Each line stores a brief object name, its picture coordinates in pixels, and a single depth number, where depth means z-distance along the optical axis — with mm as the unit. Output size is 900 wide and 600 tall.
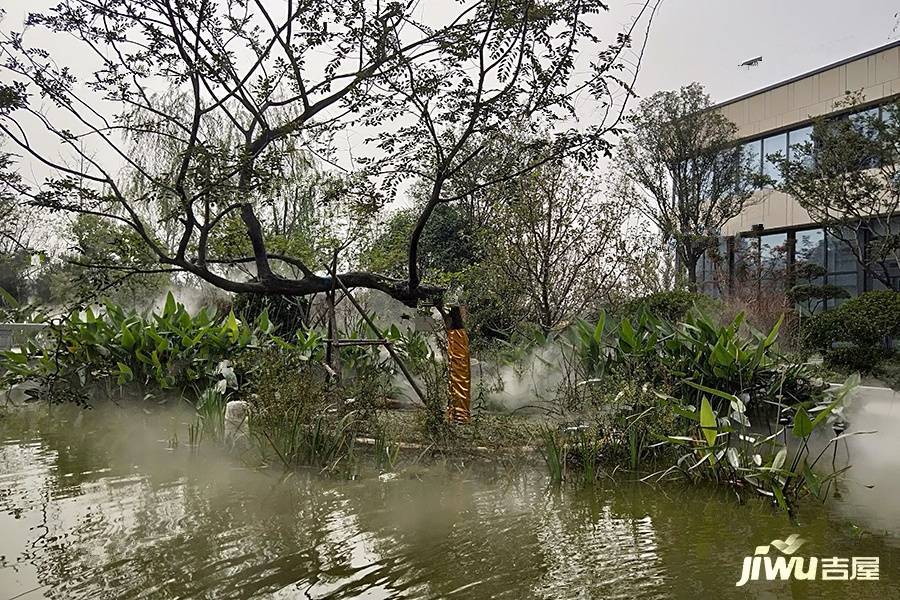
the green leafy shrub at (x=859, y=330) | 8352
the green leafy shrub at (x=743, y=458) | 3840
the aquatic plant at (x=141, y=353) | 6723
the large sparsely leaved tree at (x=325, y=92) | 5500
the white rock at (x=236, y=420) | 5422
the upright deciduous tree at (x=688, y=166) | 18172
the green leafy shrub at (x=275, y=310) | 9914
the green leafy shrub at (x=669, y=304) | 9812
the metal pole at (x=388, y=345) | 5680
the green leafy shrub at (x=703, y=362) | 5359
